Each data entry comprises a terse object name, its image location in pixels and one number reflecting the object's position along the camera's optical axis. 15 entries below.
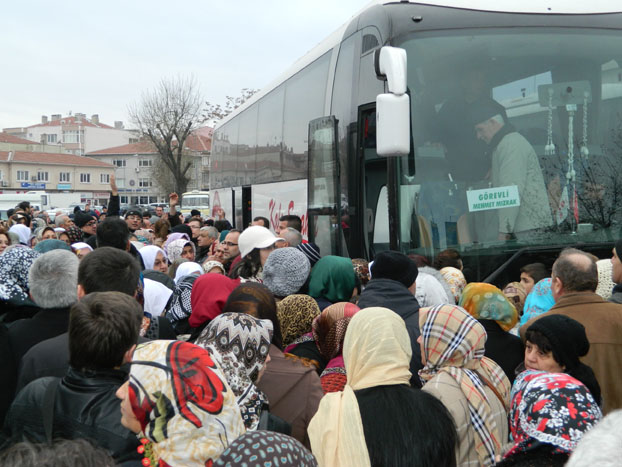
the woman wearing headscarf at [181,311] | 5.18
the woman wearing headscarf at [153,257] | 7.06
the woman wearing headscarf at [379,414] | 2.67
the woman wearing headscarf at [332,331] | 3.92
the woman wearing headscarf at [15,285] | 4.55
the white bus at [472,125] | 6.54
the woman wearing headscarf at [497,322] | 3.97
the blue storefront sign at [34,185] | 91.76
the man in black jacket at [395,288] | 4.34
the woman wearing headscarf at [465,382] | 3.07
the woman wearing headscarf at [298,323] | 4.14
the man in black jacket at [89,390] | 2.58
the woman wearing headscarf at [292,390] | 3.28
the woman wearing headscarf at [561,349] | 3.33
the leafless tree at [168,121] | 58.03
